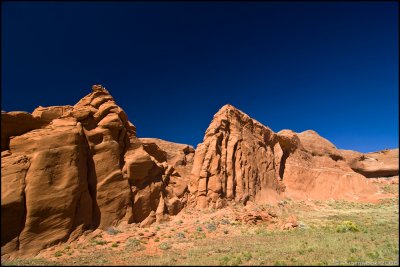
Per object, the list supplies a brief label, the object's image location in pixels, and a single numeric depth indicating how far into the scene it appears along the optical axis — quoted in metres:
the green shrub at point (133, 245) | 18.02
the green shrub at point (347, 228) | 22.28
